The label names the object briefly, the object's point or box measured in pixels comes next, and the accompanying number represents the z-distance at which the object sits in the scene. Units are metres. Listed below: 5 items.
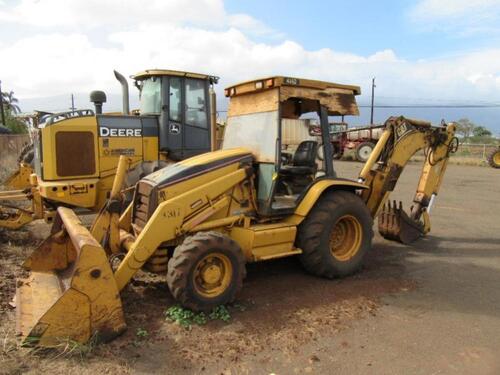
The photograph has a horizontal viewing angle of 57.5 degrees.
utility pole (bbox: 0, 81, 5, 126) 26.57
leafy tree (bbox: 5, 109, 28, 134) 29.19
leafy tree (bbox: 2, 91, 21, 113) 35.56
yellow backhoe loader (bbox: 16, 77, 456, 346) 4.11
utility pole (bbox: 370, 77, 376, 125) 45.15
